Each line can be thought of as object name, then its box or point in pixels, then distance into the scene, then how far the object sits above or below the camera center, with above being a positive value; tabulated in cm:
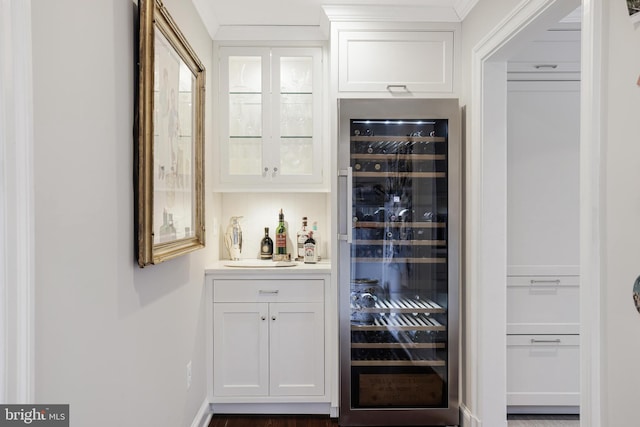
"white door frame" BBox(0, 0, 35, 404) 88 +1
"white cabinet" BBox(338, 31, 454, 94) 267 +93
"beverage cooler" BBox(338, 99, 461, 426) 261 -33
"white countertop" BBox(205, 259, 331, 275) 276 -36
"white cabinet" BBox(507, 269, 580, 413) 276 -81
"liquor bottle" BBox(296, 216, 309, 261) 318 -21
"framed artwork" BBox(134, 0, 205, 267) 153 +29
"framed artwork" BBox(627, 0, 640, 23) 119 +56
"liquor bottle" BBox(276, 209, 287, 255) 316 -20
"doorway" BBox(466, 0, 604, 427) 235 -11
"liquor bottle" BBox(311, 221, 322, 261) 321 -20
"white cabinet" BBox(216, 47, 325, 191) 298 +63
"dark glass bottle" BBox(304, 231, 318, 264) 302 -29
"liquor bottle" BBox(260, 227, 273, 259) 319 -27
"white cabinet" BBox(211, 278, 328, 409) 278 -81
